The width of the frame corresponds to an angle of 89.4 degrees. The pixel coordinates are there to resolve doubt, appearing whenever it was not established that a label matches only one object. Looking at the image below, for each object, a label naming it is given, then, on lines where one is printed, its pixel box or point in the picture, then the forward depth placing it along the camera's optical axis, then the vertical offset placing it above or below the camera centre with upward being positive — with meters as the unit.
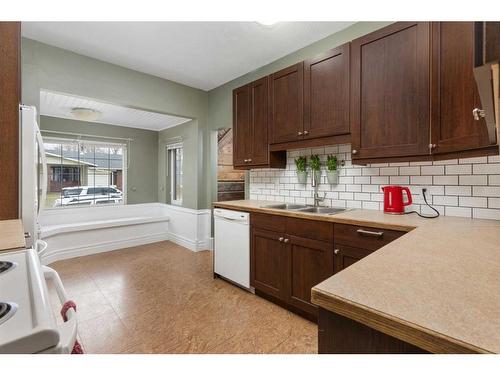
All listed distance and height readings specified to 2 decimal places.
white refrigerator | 1.59 +0.09
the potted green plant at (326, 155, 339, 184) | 2.46 +0.15
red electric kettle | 1.94 -0.12
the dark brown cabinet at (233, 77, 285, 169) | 2.70 +0.66
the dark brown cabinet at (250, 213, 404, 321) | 1.73 -0.54
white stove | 0.42 -0.25
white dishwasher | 2.54 -0.65
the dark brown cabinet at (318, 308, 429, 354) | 0.57 -0.38
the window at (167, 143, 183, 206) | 5.09 +0.28
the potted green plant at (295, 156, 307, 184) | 2.72 +0.19
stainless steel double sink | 2.38 -0.23
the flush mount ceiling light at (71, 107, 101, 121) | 3.84 +1.12
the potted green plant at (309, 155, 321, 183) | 2.57 +0.19
